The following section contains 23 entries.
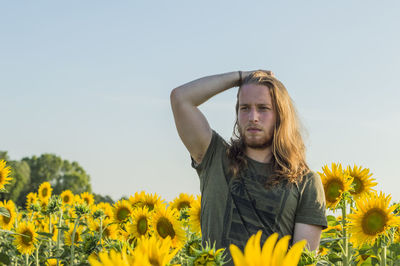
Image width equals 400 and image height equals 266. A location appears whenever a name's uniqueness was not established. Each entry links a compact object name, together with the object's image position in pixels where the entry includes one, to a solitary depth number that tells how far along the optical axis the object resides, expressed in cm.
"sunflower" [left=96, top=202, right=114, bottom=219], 557
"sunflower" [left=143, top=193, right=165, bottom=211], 436
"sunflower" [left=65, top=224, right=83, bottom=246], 472
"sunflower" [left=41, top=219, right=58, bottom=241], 568
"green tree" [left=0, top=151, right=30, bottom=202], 4123
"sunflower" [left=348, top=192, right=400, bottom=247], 329
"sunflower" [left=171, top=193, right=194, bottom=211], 485
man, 273
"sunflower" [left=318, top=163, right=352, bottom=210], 350
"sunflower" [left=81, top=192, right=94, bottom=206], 715
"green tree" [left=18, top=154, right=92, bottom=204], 4675
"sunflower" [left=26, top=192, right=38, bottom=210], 828
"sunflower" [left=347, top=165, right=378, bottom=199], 381
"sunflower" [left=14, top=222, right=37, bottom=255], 495
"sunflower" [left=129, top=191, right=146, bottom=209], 443
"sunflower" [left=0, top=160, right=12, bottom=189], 424
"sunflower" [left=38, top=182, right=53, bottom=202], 799
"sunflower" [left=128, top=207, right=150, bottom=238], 376
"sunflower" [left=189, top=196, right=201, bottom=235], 389
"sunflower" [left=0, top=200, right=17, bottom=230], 540
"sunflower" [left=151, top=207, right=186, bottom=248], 356
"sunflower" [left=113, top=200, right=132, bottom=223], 450
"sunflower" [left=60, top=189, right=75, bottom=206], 762
